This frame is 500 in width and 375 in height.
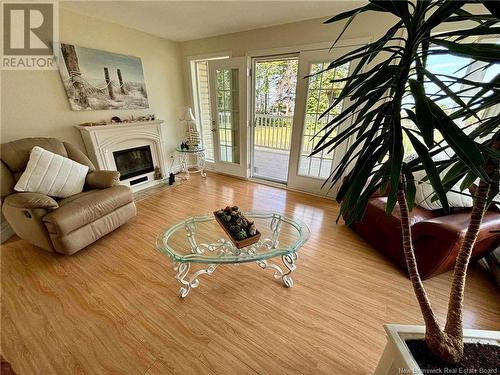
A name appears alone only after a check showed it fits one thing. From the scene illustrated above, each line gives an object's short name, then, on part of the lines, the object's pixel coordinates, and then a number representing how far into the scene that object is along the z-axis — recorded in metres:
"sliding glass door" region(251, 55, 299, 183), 4.60
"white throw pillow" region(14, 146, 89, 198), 1.86
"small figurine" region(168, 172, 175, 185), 3.47
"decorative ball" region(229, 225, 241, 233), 1.46
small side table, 3.87
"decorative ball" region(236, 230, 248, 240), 1.41
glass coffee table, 1.34
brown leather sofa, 1.35
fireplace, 2.64
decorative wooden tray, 1.40
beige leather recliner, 1.70
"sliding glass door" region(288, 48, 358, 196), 2.52
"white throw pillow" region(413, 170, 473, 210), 1.63
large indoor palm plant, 0.53
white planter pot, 0.78
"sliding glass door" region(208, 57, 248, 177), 3.12
